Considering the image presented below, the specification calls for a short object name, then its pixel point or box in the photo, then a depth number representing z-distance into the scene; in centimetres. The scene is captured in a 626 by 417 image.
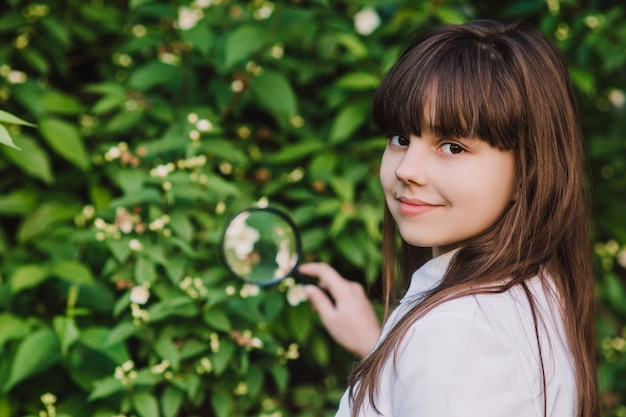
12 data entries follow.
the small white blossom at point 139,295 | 210
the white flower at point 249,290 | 222
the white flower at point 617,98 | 315
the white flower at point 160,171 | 223
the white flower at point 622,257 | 318
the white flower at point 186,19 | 252
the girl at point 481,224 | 145
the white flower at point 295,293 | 235
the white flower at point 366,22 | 278
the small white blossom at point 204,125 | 233
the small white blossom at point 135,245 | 215
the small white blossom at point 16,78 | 258
